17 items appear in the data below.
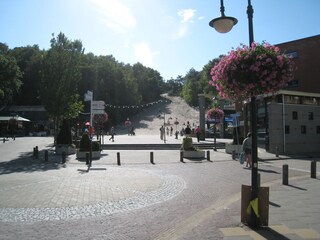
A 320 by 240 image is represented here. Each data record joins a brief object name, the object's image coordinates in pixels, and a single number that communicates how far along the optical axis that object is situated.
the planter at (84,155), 19.87
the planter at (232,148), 22.25
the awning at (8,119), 50.50
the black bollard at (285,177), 10.87
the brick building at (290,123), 23.97
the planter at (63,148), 22.75
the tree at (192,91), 102.75
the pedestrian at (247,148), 15.57
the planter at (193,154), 19.66
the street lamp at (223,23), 6.35
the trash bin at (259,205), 6.20
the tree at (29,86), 70.95
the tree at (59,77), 26.38
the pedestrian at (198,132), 32.53
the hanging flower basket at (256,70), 6.09
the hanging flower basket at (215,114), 28.08
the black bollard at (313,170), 12.44
